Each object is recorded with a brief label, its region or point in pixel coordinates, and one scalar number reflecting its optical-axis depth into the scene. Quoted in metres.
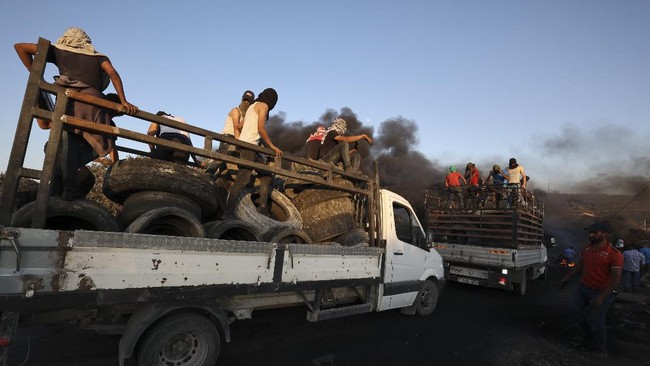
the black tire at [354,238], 5.15
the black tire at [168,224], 3.00
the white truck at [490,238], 8.66
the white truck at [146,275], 2.35
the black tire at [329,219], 5.11
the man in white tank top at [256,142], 4.46
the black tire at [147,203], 3.35
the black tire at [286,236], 4.10
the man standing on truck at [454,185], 10.59
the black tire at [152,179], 3.46
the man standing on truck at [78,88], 3.01
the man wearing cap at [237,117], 6.24
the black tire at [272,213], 4.35
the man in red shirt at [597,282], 4.89
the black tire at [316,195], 5.32
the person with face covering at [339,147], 6.46
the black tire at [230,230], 3.63
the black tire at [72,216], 2.68
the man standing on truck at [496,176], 11.74
